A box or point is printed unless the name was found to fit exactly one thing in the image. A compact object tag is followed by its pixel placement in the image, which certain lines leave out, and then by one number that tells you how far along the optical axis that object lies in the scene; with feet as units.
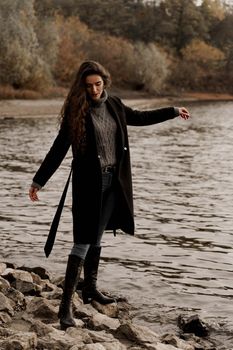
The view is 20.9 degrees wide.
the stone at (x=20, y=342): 14.79
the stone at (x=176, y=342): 17.63
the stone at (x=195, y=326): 19.83
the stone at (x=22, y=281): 21.50
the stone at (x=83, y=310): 19.08
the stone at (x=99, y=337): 16.47
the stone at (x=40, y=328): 16.38
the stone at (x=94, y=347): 15.09
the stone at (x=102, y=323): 18.19
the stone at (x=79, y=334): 16.30
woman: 17.84
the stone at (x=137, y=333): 17.16
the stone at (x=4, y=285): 20.53
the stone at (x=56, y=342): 15.37
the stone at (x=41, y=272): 24.73
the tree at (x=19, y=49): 152.25
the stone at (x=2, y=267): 23.62
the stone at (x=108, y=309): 20.24
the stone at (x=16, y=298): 19.35
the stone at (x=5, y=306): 18.45
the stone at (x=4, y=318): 17.52
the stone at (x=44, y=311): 18.64
